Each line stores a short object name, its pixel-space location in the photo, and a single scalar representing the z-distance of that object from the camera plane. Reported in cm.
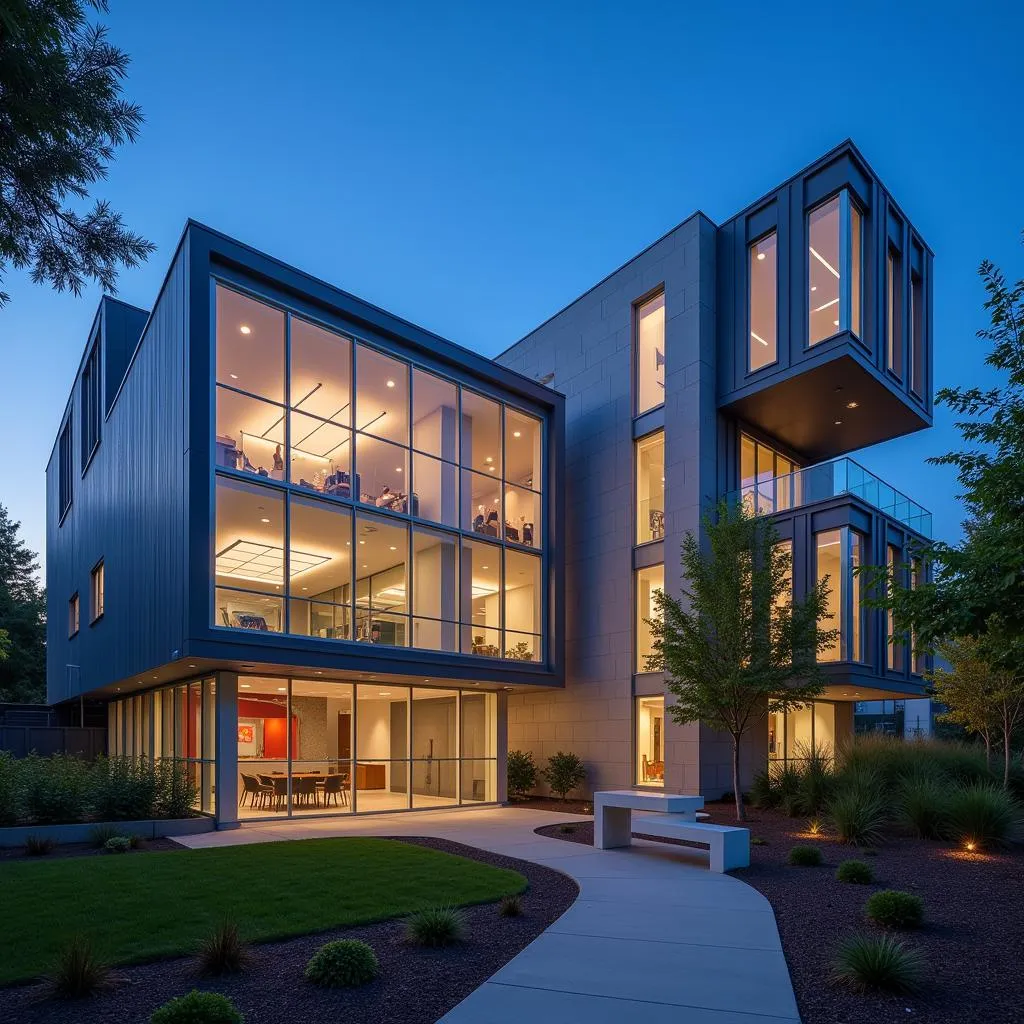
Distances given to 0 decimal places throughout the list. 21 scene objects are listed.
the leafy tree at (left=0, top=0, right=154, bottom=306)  493
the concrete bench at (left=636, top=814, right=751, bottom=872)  1107
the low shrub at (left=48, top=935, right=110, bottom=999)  574
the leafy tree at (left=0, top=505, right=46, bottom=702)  4500
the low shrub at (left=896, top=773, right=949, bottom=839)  1387
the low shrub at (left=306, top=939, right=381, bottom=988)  599
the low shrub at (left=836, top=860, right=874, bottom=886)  1009
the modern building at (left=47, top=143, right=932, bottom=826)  1692
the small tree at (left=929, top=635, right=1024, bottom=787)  2008
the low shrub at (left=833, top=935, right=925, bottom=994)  584
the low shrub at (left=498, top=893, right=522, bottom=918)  817
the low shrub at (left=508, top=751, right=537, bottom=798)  2358
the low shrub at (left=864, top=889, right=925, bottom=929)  770
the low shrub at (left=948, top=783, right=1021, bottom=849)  1300
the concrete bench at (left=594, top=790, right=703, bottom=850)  1230
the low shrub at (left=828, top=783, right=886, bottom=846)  1328
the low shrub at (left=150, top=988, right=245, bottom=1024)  492
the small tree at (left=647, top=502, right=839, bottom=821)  1703
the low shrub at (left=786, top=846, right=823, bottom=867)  1143
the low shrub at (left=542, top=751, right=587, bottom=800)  2270
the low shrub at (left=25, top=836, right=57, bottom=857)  1220
